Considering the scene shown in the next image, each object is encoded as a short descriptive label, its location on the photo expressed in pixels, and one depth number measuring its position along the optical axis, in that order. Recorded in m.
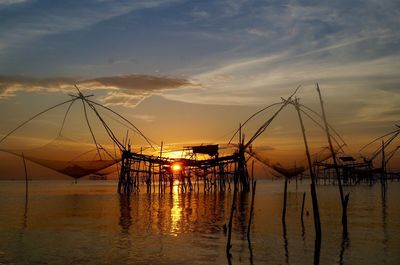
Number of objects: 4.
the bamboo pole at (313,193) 12.70
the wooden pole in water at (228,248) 12.55
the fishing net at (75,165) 27.08
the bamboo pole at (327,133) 14.56
